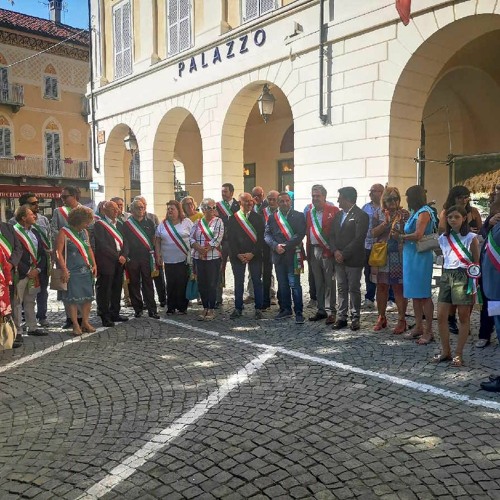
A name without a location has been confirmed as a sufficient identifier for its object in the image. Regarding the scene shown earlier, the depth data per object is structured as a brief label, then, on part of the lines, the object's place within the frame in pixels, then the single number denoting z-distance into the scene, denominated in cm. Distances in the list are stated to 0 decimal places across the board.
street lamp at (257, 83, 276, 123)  1218
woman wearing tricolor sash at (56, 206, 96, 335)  644
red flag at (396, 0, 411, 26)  925
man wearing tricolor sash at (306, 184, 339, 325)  679
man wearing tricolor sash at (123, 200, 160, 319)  754
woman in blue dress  553
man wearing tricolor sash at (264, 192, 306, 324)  695
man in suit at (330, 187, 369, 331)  632
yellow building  2962
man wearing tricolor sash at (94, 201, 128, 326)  704
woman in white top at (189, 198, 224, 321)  726
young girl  467
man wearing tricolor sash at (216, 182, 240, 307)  837
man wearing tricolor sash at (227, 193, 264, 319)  732
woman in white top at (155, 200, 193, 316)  757
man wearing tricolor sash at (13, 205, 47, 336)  641
